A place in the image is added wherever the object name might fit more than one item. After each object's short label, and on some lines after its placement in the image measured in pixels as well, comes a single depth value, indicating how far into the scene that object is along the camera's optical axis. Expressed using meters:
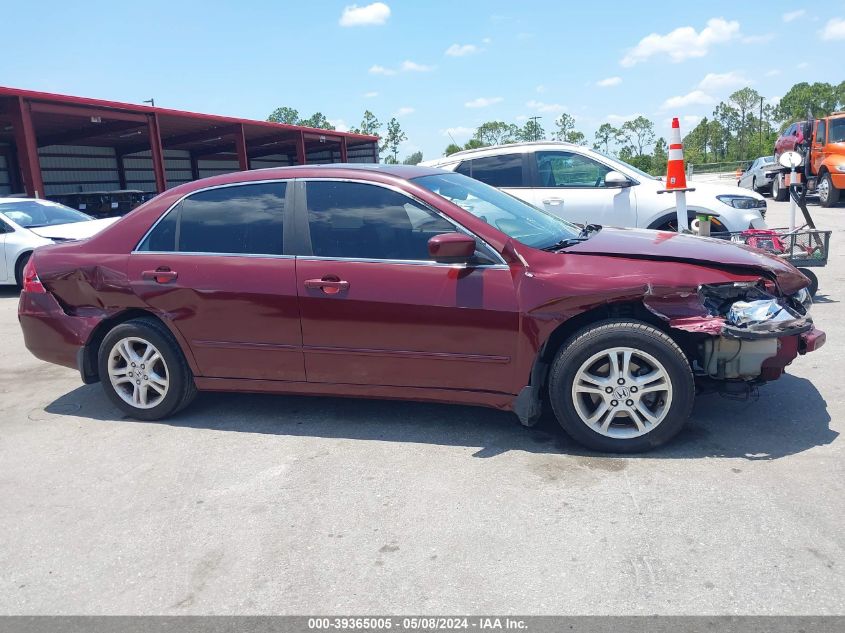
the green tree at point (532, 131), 66.51
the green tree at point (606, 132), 87.56
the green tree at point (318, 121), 84.25
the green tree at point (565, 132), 76.71
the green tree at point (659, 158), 66.77
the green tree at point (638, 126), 87.75
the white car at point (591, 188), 8.06
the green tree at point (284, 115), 101.88
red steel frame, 17.34
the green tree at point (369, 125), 66.88
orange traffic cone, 6.76
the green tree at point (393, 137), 70.81
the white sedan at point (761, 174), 21.32
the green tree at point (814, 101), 78.50
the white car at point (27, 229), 10.78
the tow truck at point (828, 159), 16.48
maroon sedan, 3.83
